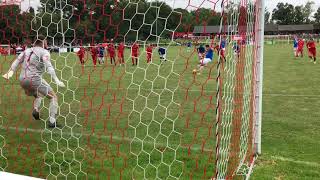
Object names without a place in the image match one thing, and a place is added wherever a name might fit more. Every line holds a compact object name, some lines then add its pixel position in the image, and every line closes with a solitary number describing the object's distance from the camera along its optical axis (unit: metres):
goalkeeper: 6.79
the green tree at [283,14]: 120.00
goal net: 3.90
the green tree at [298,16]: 119.56
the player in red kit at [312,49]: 22.39
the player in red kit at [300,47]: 27.25
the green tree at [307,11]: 121.44
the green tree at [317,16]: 121.20
